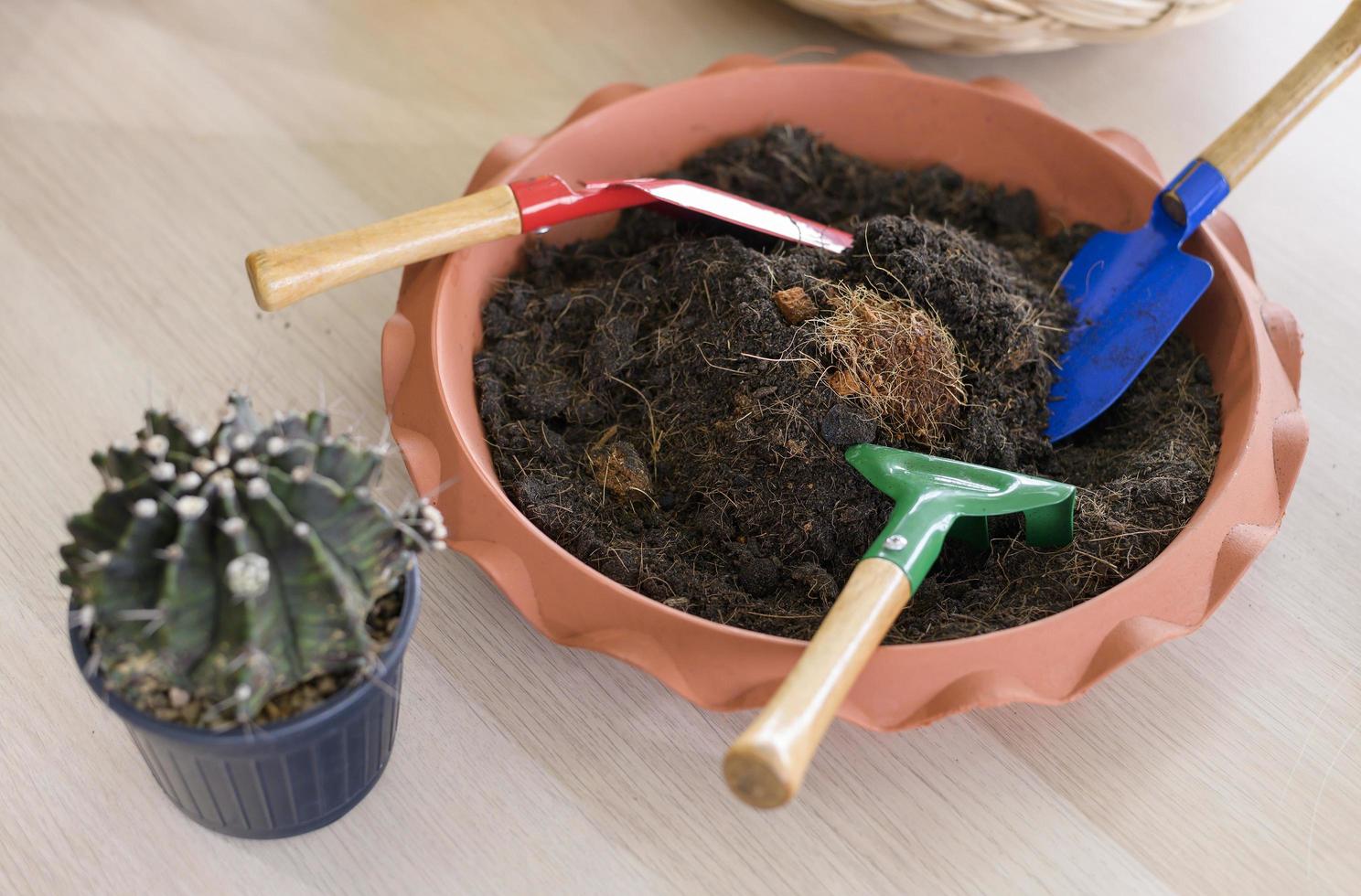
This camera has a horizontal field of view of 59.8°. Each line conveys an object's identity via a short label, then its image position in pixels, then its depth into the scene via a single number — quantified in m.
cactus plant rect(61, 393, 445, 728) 0.45
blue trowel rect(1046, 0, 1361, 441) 0.76
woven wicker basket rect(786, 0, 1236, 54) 0.91
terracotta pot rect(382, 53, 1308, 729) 0.57
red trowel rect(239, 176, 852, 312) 0.64
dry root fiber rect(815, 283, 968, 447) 0.68
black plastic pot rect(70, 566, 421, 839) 0.49
